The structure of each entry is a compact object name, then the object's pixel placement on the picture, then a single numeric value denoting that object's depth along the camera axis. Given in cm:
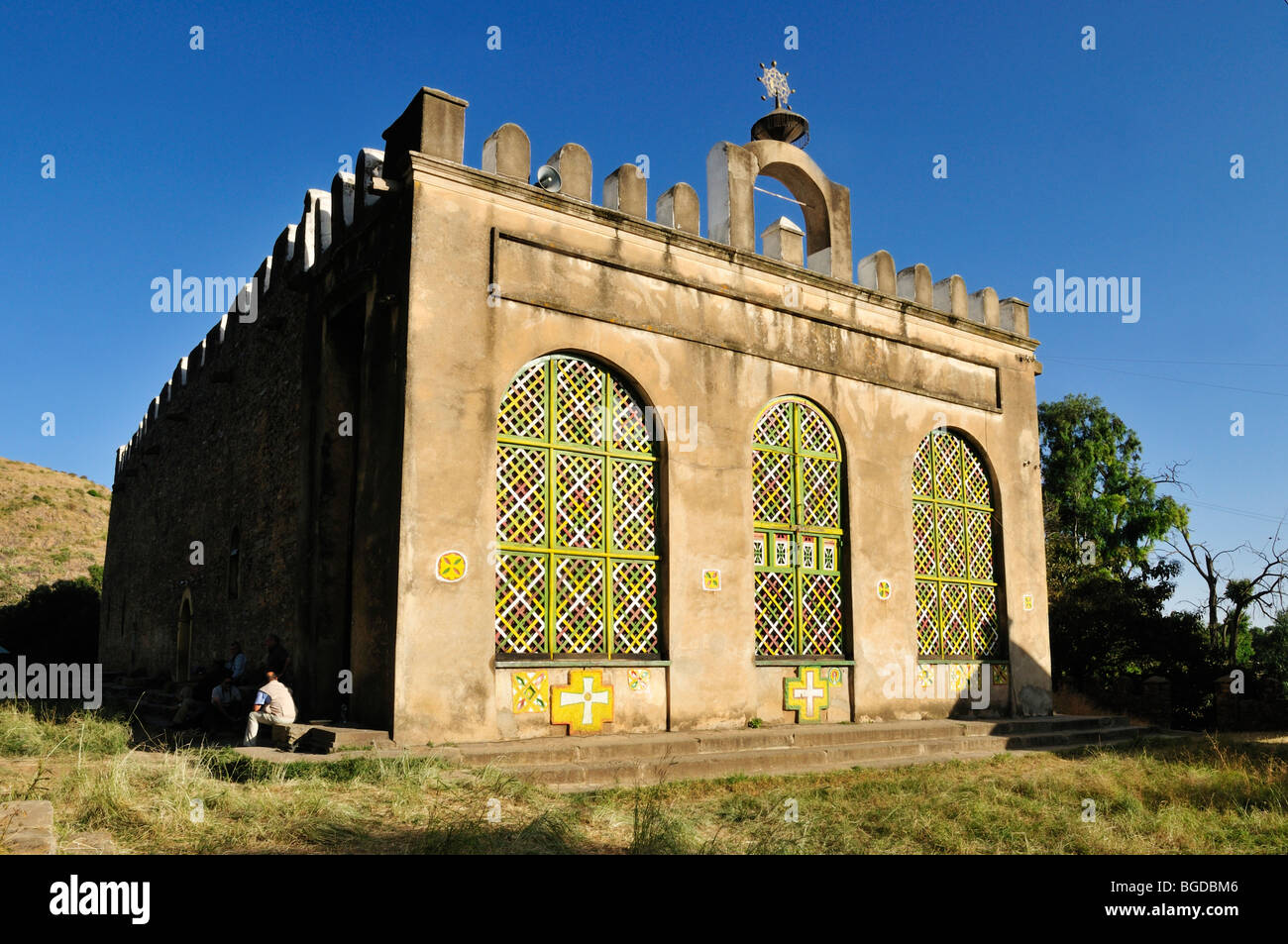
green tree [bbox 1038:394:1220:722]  1762
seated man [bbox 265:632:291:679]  1070
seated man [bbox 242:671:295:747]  875
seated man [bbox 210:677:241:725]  1073
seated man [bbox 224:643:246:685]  1193
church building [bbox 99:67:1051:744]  884
